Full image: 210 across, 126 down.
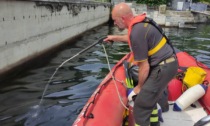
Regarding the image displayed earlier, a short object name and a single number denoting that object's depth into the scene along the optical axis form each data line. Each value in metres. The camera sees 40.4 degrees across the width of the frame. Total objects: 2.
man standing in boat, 3.69
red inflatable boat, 4.33
